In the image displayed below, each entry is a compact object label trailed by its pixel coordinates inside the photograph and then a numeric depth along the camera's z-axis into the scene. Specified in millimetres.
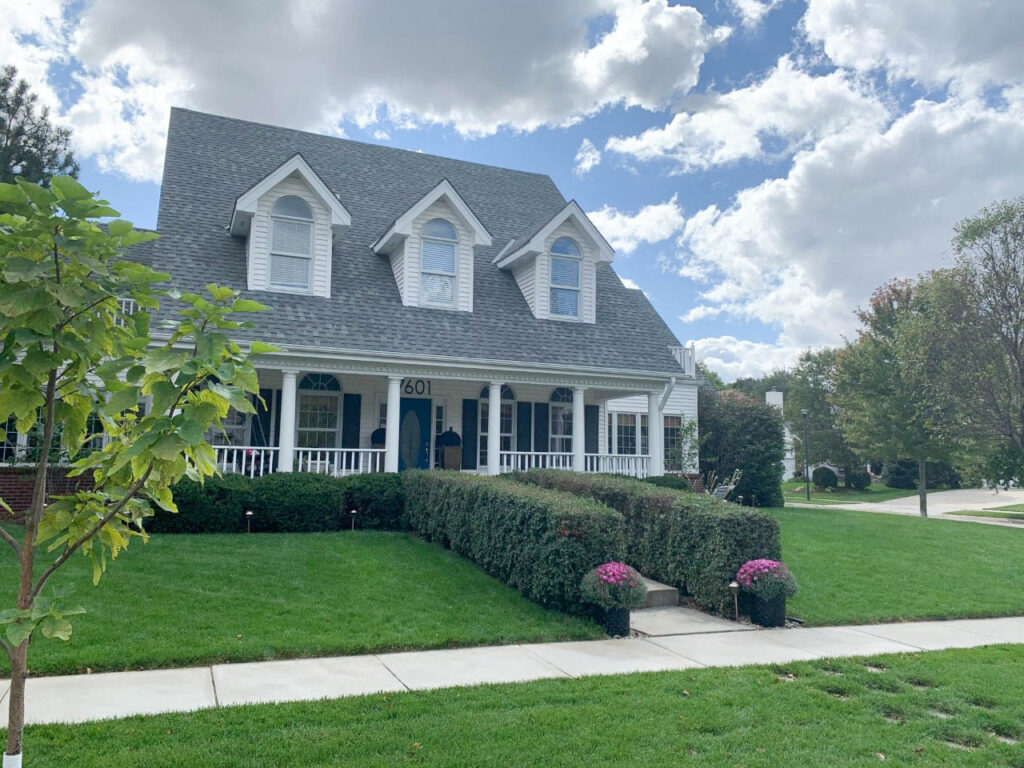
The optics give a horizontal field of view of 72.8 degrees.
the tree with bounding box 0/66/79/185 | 20500
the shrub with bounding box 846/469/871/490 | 42188
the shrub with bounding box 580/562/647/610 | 7410
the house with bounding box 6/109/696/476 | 14180
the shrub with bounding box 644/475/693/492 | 16000
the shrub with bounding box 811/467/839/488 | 42938
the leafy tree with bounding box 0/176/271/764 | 2617
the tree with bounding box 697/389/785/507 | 22344
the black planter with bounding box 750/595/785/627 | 8180
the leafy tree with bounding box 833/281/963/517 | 22641
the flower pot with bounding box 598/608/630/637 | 7523
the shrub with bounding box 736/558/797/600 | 8047
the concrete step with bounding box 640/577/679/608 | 9109
